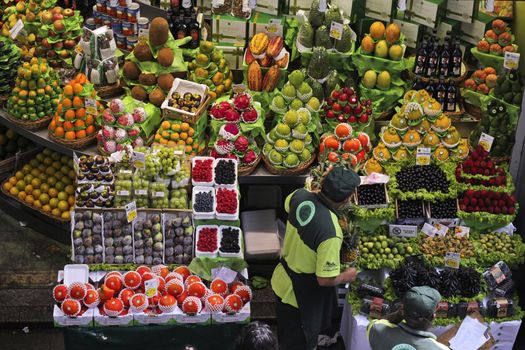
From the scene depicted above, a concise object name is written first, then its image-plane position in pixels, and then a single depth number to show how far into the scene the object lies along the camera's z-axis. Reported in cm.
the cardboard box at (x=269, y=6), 712
